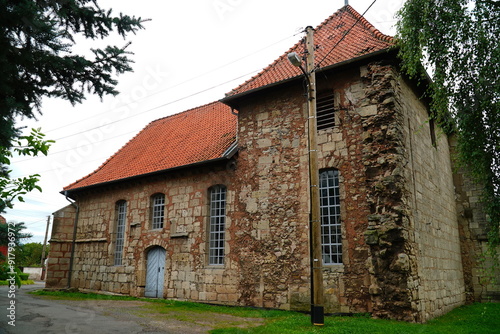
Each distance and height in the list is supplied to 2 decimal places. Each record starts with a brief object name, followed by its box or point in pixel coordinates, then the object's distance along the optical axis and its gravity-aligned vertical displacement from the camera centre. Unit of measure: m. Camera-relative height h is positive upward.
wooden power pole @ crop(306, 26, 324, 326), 7.84 +1.21
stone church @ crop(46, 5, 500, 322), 9.76 +1.80
